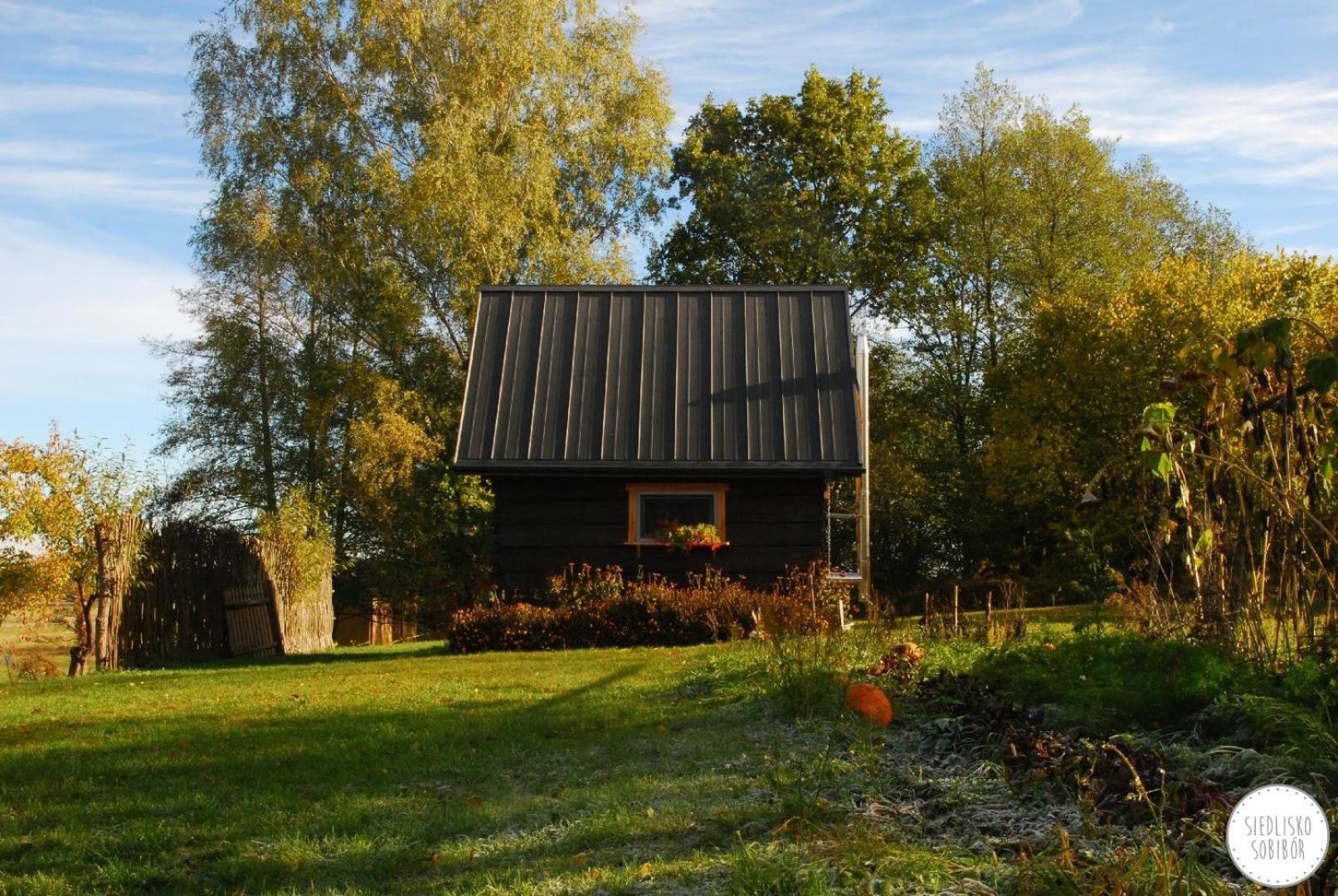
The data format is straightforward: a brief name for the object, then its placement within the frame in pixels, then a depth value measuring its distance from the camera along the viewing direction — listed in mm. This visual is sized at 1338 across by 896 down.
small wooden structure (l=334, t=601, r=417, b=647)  29344
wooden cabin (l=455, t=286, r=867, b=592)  15992
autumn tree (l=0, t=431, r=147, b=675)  15156
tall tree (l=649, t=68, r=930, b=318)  31406
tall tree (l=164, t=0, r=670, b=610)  26562
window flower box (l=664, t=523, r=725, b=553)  15844
